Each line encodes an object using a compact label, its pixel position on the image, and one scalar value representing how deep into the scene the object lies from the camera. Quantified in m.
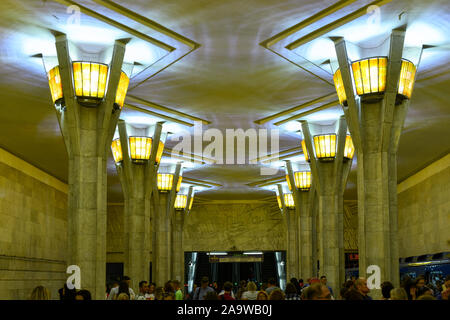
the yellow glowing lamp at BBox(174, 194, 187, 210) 37.69
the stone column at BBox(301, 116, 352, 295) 21.97
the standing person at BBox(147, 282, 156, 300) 14.18
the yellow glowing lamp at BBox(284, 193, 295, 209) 36.54
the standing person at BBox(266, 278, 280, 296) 13.91
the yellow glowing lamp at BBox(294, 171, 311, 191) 29.56
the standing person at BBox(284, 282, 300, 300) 11.45
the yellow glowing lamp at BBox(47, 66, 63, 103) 13.84
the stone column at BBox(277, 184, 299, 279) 36.12
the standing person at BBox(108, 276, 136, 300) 14.13
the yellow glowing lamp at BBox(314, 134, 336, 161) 21.72
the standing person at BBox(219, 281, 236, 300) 12.06
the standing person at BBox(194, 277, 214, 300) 12.39
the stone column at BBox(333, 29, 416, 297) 13.90
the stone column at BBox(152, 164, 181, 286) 30.22
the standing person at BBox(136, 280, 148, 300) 14.97
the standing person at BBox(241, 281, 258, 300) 11.67
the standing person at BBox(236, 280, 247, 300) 12.97
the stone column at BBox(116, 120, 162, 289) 22.05
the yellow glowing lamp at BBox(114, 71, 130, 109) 14.60
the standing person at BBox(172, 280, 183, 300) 15.76
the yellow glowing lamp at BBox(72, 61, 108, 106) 13.65
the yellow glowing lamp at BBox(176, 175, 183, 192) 31.03
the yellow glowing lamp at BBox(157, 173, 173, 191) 29.75
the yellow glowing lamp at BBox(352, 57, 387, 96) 13.66
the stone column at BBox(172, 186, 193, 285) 38.12
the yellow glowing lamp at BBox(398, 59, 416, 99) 13.91
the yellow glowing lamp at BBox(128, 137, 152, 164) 21.91
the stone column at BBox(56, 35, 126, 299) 13.68
